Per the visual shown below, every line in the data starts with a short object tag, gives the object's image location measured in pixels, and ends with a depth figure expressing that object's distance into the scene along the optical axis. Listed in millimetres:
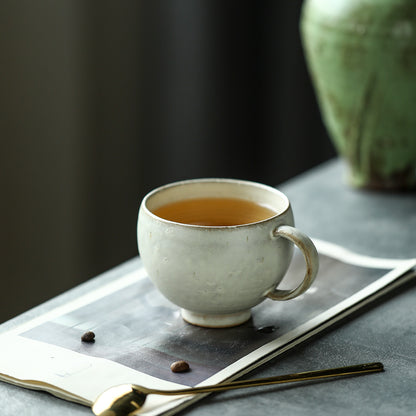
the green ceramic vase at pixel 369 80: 1015
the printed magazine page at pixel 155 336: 780
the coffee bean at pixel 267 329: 834
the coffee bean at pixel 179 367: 789
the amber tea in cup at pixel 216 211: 868
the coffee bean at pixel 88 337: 820
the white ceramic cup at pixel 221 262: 803
